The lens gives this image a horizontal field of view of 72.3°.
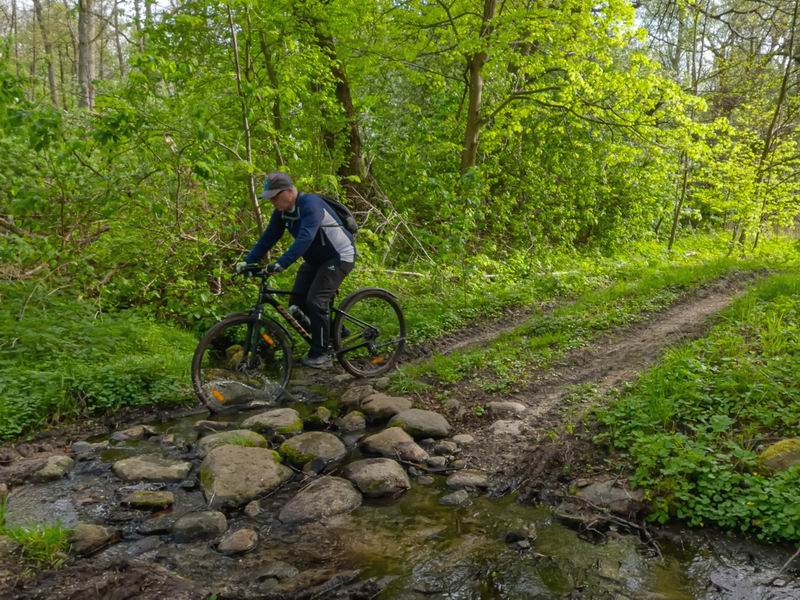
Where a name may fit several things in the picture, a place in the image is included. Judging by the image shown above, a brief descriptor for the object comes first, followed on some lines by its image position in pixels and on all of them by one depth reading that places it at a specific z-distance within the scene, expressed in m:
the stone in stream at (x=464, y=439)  4.89
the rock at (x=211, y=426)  5.42
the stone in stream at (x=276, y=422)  5.28
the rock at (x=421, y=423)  5.07
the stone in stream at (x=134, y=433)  5.28
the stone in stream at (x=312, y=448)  4.66
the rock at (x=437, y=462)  4.52
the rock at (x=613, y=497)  3.62
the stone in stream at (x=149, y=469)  4.37
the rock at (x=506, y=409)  5.38
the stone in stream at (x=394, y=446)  4.66
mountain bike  5.83
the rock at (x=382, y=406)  5.54
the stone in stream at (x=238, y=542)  3.39
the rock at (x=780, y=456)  3.61
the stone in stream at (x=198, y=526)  3.53
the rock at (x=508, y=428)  4.96
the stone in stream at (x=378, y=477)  4.12
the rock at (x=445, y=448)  4.75
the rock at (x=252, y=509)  3.86
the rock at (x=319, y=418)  5.49
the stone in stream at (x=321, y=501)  3.79
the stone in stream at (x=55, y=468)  4.36
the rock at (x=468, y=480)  4.14
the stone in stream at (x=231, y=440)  4.83
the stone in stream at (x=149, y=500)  3.90
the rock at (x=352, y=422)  5.35
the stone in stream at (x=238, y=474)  4.00
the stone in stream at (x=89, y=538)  3.33
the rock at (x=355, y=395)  6.00
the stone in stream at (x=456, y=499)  3.93
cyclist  5.70
